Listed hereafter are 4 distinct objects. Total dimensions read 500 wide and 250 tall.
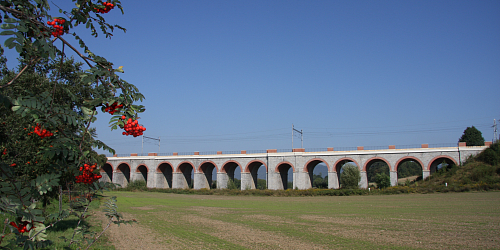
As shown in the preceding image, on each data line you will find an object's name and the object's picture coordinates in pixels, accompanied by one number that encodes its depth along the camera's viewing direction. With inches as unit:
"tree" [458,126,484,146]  2091.4
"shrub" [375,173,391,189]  1829.5
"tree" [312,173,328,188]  2965.1
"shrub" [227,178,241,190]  1644.9
